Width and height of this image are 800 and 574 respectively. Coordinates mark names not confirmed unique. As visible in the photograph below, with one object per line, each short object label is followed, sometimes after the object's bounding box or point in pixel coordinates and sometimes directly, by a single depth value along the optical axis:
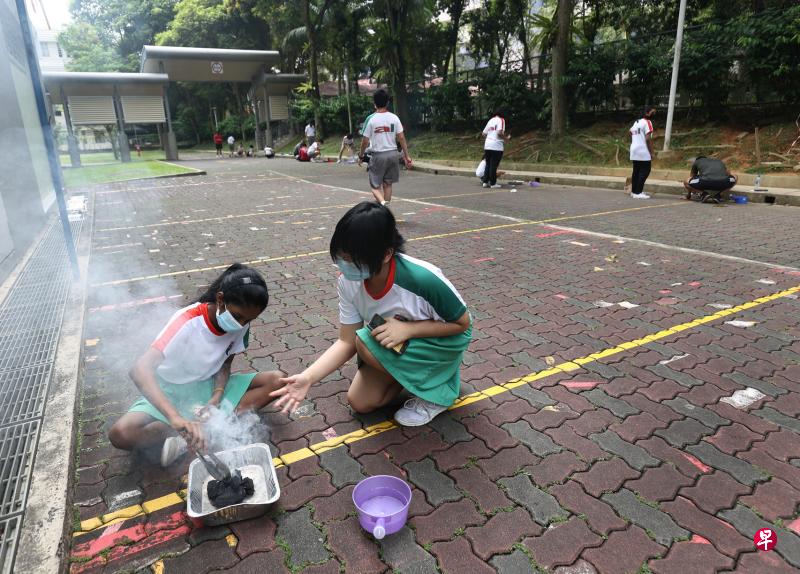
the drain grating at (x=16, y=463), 2.36
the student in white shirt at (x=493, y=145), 11.71
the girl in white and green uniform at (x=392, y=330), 2.45
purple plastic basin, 2.11
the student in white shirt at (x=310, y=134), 24.55
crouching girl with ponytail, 2.42
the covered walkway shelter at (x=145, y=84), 24.00
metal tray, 2.19
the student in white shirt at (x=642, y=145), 9.85
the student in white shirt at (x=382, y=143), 8.19
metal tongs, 2.25
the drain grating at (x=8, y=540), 2.01
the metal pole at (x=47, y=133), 4.78
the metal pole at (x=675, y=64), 12.00
